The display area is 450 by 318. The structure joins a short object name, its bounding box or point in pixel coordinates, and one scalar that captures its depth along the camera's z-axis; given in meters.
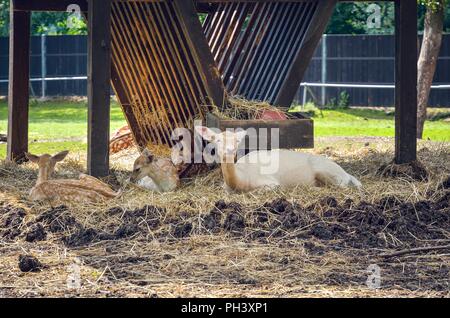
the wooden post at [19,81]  13.62
